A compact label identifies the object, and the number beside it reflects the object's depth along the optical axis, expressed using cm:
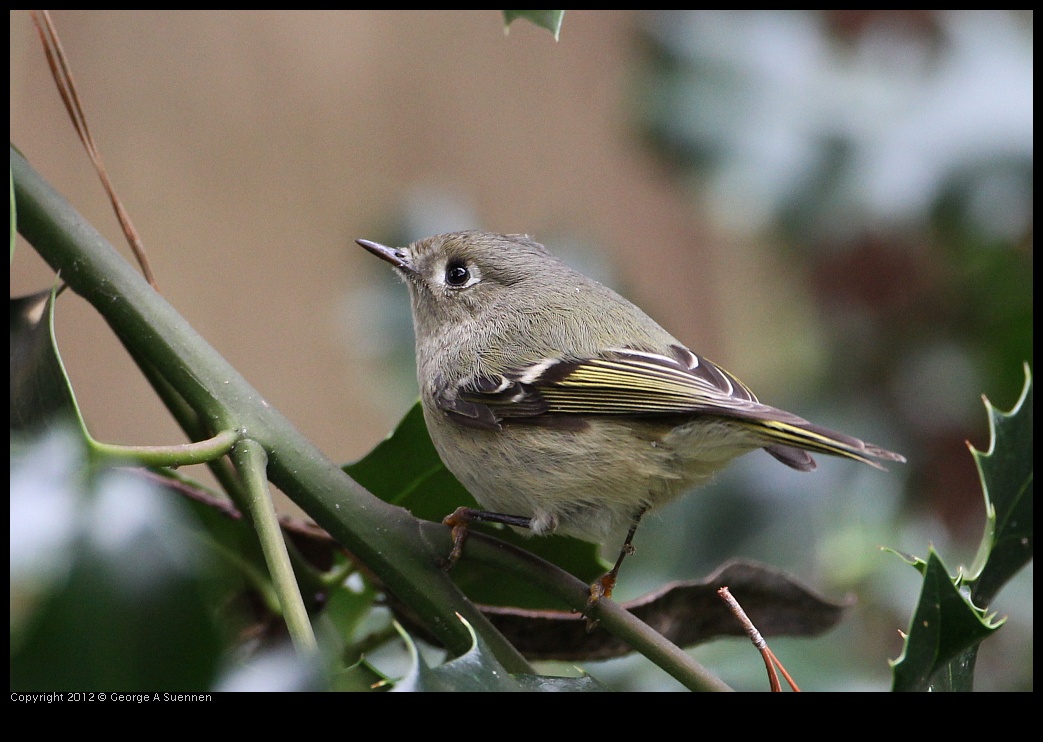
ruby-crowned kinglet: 271
